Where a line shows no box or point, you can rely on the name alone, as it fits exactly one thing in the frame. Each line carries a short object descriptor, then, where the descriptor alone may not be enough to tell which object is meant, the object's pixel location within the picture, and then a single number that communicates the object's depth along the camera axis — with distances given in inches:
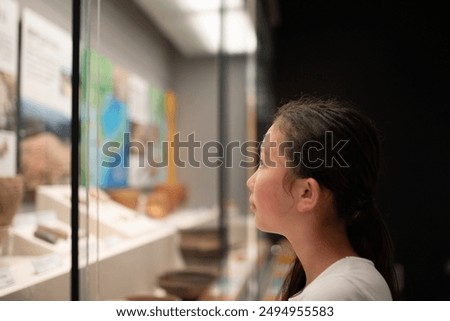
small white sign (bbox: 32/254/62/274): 37.0
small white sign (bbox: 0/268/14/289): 33.8
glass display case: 36.9
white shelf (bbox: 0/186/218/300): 35.4
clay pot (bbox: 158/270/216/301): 52.6
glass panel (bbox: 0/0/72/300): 36.6
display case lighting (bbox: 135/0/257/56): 75.1
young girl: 26.1
